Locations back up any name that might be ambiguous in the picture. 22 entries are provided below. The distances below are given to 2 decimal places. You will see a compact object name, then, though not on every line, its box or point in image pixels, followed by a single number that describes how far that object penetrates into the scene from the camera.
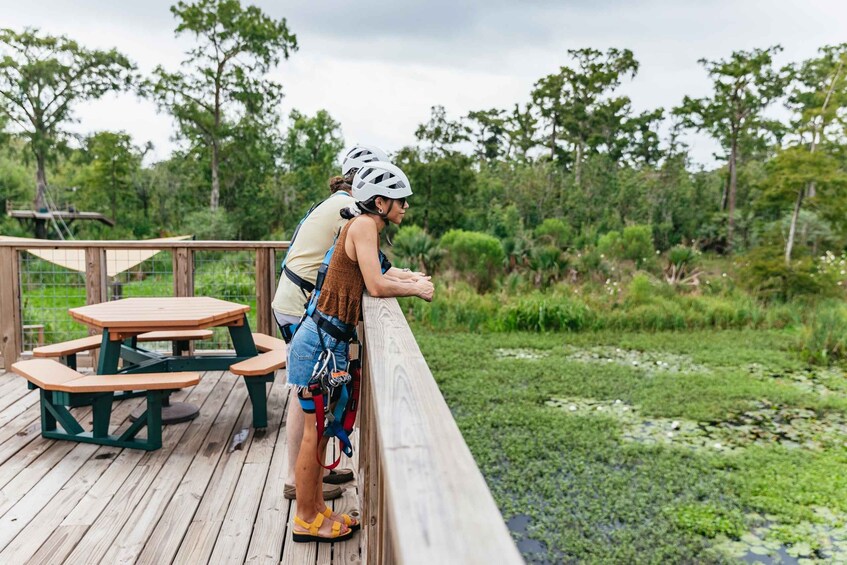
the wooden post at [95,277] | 4.78
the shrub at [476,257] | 12.36
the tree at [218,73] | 25.81
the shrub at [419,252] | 12.60
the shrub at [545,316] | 9.89
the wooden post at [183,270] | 4.82
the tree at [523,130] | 29.61
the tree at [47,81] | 27.66
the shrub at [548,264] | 12.59
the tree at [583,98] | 27.92
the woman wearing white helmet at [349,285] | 2.06
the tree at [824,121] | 12.06
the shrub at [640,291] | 10.66
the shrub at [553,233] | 15.53
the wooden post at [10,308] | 4.76
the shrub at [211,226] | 22.45
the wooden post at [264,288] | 4.83
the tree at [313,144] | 32.98
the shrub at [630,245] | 14.07
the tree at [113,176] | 26.95
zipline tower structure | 25.39
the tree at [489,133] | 31.55
